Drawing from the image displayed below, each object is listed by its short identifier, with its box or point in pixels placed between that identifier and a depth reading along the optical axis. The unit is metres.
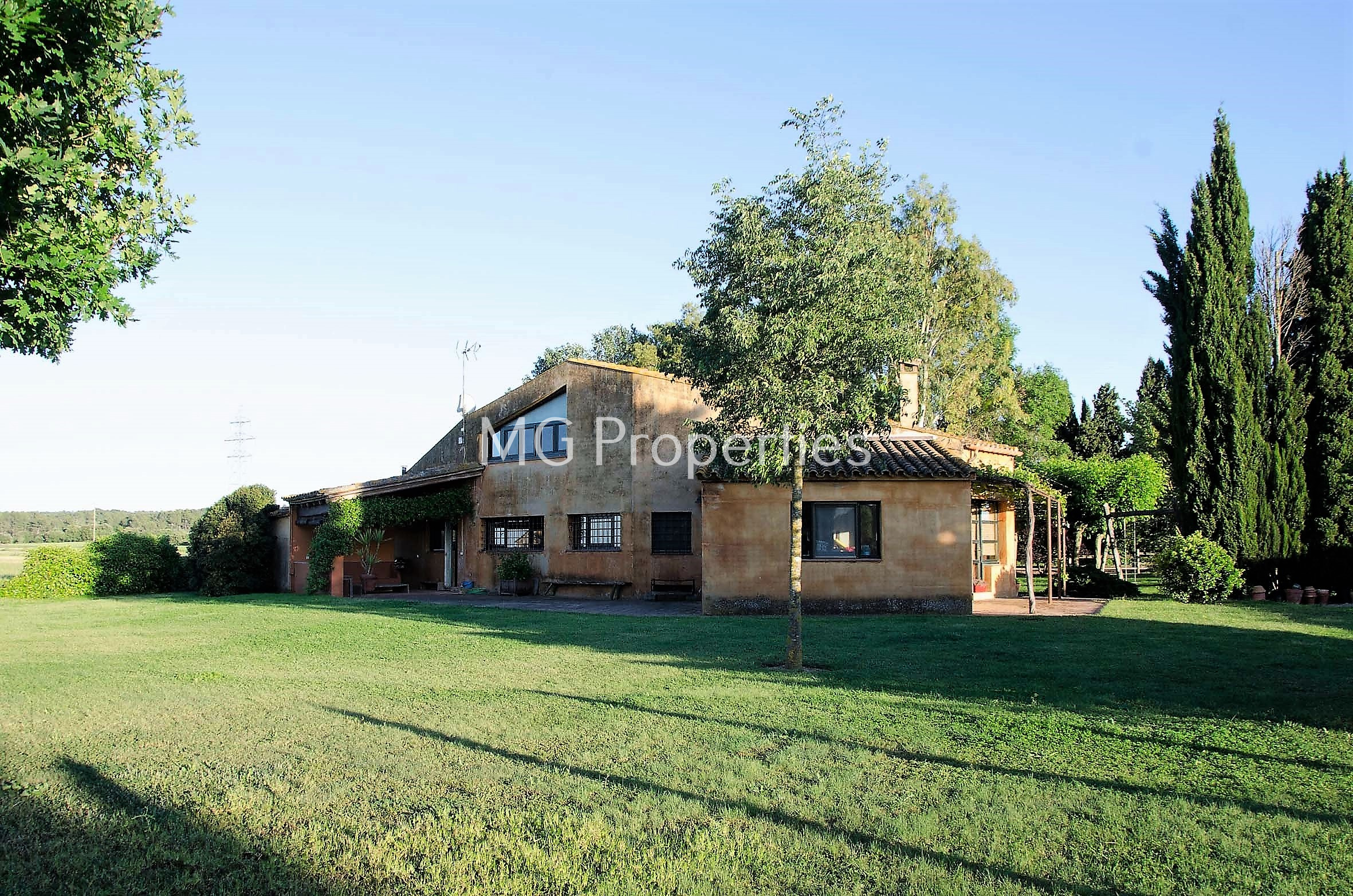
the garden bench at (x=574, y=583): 23.81
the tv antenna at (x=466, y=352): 36.06
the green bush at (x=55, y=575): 30.81
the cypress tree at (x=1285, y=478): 21.89
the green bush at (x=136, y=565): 32.53
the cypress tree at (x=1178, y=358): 22.73
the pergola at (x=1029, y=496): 18.86
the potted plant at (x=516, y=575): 25.62
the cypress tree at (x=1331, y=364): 21.53
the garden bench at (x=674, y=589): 22.84
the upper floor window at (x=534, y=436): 25.98
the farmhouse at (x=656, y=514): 18.53
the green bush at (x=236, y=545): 30.28
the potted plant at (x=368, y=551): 27.42
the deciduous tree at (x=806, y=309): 10.92
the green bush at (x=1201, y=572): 20.83
